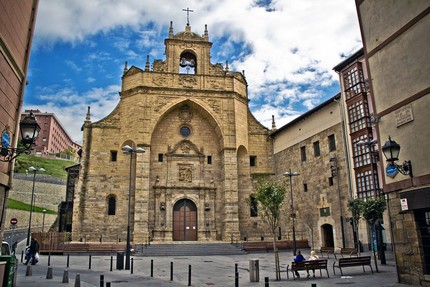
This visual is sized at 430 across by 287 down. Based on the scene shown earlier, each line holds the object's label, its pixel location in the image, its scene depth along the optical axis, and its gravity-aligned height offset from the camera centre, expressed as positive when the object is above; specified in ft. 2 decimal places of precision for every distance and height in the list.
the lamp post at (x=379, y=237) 58.08 -1.40
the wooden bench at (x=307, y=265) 44.86 -4.16
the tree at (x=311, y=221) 91.30 +2.37
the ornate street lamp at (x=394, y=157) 34.91 +6.67
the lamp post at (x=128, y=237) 56.03 -0.55
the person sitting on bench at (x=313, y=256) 49.14 -3.39
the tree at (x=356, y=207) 61.27 +3.76
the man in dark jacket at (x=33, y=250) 61.00 -2.38
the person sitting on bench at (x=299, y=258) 48.77 -3.58
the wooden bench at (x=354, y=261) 46.11 -3.99
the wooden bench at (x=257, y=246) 89.30 -3.48
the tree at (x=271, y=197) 51.24 +4.69
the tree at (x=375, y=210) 58.18 +2.95
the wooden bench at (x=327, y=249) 71.47 -3.72
